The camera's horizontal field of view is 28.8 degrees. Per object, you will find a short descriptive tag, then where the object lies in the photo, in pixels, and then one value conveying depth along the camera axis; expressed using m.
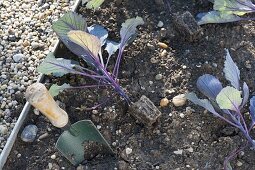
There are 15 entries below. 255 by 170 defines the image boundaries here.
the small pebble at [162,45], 0.74
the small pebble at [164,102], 0.69
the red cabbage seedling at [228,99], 0.62
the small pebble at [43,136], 0.68
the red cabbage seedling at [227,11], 0.70
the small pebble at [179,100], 0.69
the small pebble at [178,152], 0.66
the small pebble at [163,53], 0.73
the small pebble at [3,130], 0.70
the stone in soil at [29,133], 0.68
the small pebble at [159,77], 0.72
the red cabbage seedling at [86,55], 0.68
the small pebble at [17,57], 0.76
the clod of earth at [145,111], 0.66
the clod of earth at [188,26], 0.73
